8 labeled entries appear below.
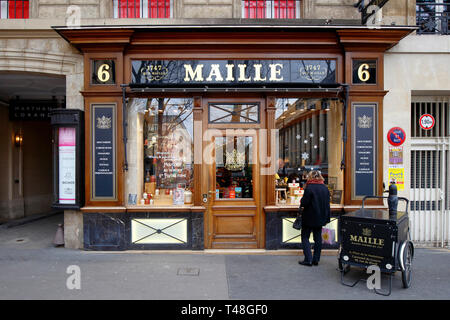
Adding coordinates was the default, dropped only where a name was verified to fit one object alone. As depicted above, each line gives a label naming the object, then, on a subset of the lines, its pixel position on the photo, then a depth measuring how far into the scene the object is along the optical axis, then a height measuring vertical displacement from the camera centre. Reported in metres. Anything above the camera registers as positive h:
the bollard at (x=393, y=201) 4.69 -0.64
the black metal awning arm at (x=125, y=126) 6.37 +0.77
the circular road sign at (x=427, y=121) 7.09 +0.94
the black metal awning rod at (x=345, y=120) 6.40 +0.87
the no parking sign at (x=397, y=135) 6.65 +0.57
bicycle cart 4.48 -1.29
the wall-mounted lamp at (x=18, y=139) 10.20 +0.80
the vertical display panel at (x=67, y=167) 6.48 -0.11
